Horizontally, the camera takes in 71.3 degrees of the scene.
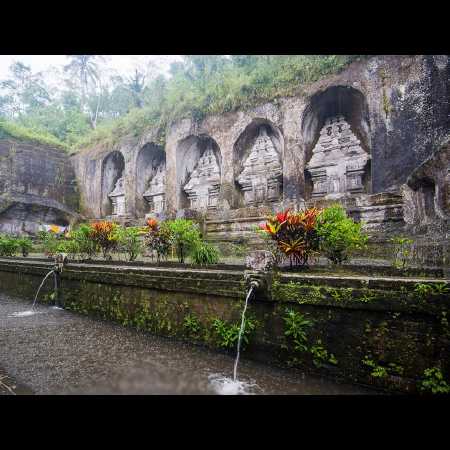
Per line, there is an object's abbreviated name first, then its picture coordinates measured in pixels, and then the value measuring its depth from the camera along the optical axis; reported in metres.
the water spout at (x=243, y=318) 2.90
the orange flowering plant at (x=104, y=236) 7.04
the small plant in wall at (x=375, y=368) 2.34
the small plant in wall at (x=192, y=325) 3.47
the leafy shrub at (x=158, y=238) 6.16
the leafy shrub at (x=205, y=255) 5.24
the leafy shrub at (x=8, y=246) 9.27
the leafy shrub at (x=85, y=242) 7.19
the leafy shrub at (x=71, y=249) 7.44
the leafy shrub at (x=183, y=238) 5.75
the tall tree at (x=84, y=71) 31.53
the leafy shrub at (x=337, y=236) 4.05
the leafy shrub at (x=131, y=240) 6.77
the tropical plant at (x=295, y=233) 4.02
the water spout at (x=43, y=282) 5.67
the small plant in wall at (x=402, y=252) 4.73
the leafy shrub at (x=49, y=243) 8.91
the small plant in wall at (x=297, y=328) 2.73
